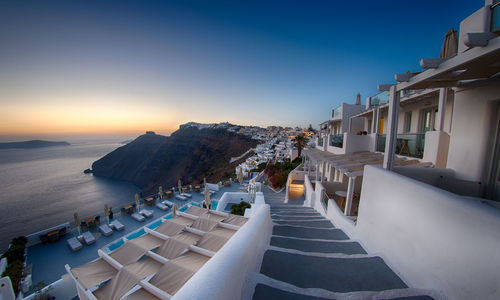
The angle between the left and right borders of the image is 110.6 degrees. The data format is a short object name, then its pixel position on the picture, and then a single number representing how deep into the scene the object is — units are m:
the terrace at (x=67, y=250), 9.45
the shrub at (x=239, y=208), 11.32
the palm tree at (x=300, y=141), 29.17
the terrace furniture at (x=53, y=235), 11.84
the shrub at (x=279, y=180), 18.91
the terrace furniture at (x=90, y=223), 13.51
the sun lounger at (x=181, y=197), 19.30
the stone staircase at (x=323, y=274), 1.92
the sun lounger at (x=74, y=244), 11.13
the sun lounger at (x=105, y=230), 12.79
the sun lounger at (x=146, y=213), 15.58
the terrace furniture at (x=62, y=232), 12.40
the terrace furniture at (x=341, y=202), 10.02
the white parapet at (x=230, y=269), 1.17
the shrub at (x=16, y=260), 8.12
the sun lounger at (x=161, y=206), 17.18
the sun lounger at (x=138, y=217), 14.91
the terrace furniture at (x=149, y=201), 17.95
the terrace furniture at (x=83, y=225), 13.39
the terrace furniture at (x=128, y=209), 16.00
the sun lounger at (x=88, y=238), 11.82
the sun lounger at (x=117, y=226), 13.50
